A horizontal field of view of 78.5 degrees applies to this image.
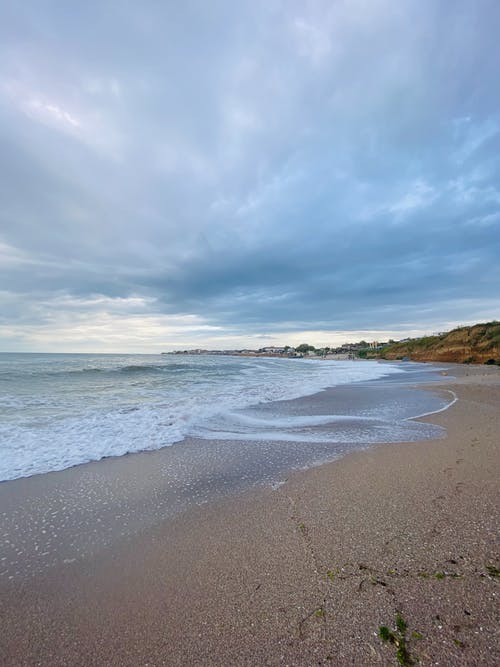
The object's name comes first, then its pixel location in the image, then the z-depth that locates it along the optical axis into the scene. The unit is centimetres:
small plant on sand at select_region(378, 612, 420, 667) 171
